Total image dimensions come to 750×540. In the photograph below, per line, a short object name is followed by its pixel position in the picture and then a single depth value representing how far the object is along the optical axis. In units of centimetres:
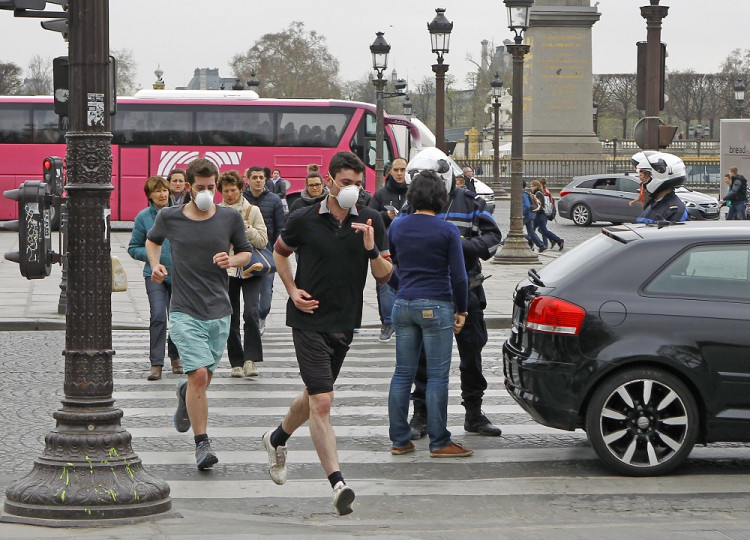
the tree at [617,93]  11631
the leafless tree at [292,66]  12169
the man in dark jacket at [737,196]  3231
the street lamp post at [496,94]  5377
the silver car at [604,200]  3897
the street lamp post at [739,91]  5909
